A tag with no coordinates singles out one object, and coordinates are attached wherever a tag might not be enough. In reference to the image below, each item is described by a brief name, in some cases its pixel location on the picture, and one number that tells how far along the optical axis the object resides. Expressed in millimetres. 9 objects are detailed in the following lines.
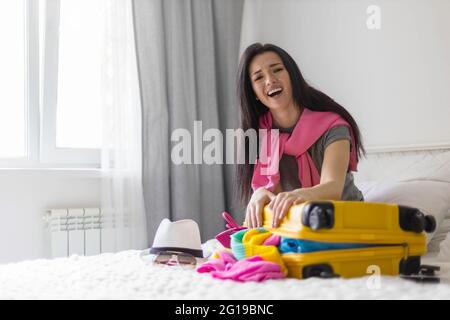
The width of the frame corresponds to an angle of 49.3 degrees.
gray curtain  2596
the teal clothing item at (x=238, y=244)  1289
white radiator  2383
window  2461
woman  1456
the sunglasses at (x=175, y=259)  1473
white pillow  1690
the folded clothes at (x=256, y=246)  1185
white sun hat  1487
